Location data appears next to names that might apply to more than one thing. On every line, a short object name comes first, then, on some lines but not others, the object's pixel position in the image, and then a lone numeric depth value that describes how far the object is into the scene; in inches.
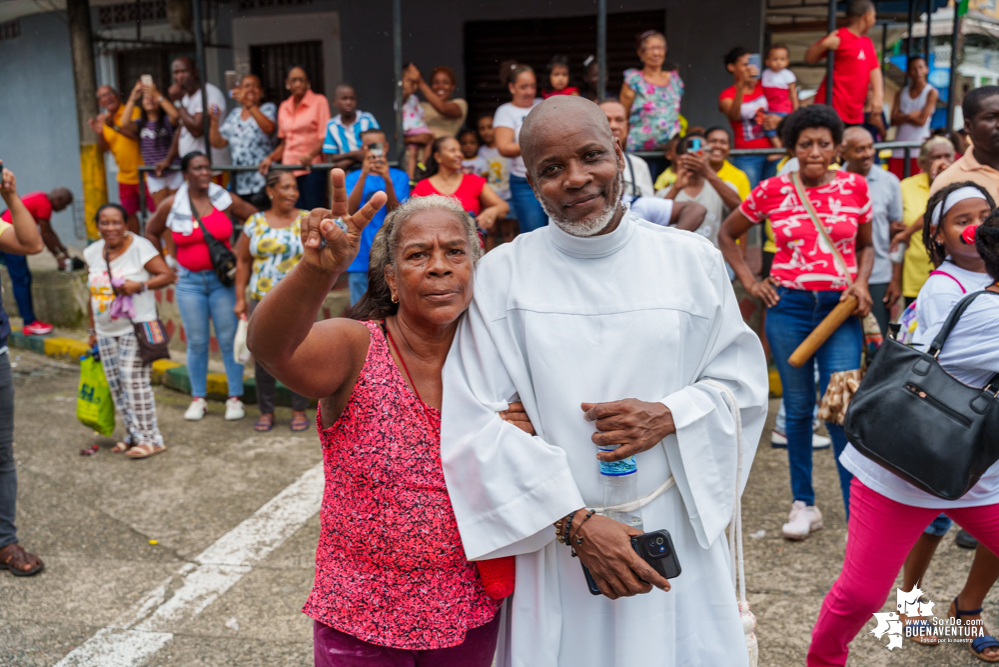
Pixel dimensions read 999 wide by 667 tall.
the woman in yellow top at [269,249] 228.2
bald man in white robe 74.4
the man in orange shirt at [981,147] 143.9
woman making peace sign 75.8
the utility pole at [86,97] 337.4
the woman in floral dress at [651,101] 247.3
